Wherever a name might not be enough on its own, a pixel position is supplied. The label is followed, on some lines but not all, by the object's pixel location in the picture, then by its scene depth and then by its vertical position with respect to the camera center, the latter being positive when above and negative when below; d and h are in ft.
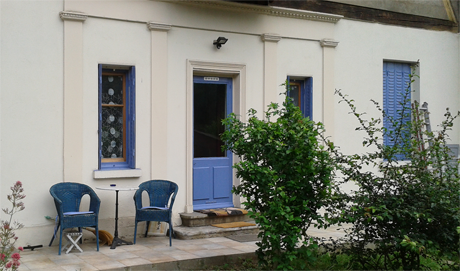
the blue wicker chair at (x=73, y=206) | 22.41 -3.43
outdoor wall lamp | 28.00 +5.30
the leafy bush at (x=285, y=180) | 18.38 -1.71
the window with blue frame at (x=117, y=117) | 26.37 +0.93
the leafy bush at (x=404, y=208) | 18.06 -2.72
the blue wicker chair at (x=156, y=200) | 24.38 -3.44
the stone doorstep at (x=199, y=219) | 26.94 -4.70
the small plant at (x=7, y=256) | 11.39 -2.95
